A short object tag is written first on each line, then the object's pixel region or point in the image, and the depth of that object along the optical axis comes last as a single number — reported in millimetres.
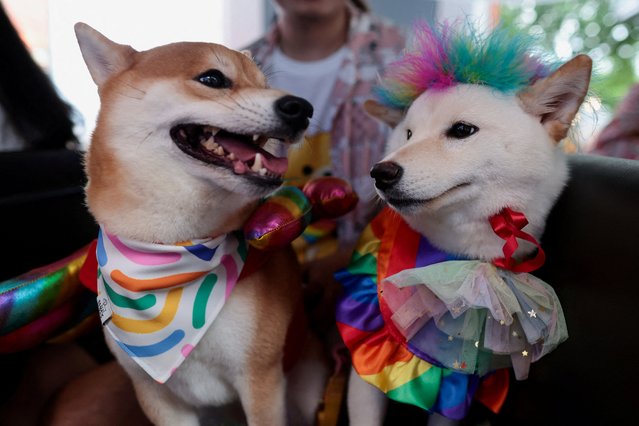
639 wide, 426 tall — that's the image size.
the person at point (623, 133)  1090
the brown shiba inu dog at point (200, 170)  691
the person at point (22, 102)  1235
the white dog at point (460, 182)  707
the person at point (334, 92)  1395
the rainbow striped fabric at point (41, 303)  799
